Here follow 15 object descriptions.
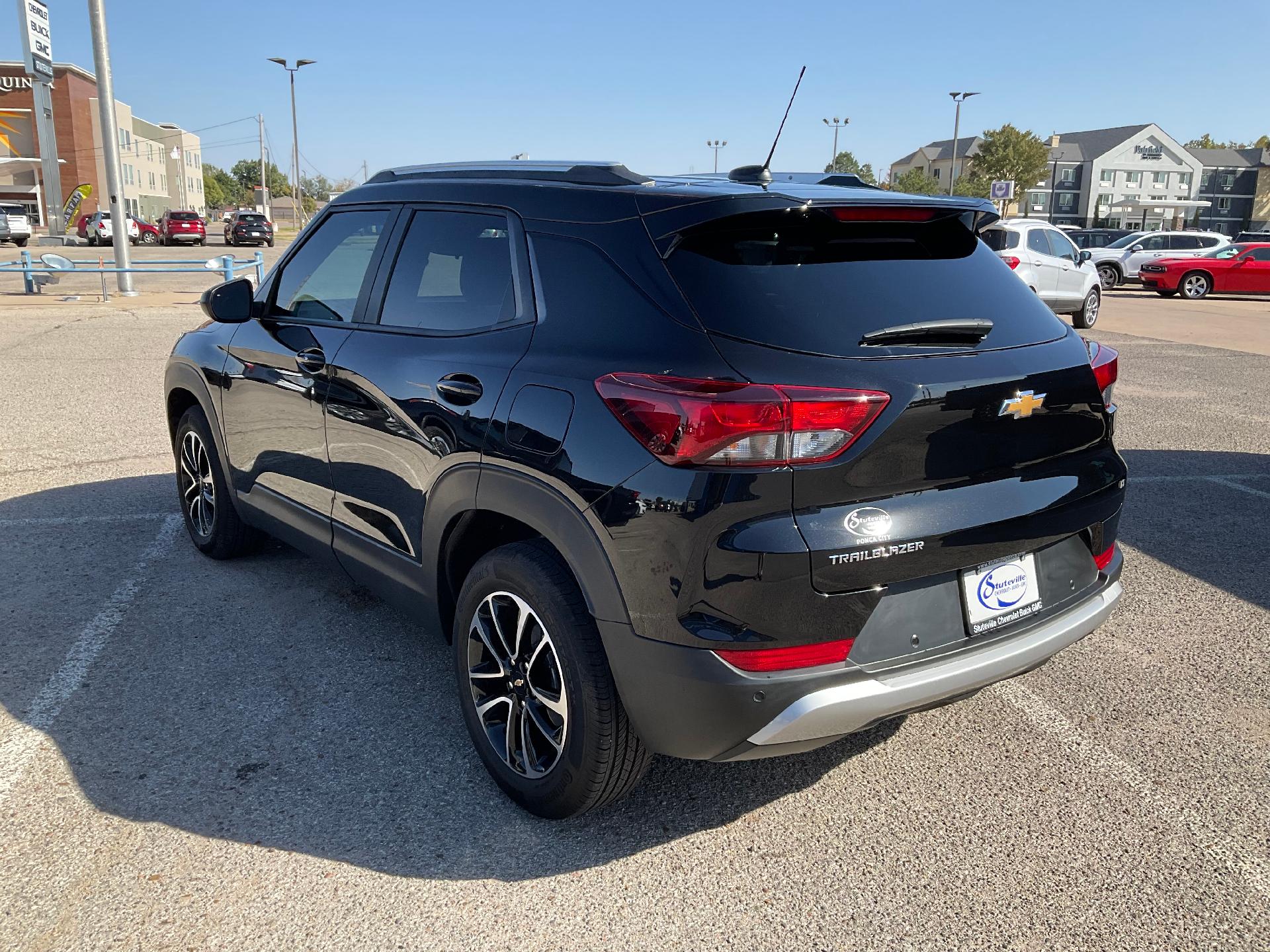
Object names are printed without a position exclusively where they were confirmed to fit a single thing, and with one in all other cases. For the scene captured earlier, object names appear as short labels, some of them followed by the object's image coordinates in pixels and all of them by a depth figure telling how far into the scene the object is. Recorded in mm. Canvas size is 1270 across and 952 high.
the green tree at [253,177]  147000
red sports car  26734
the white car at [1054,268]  16594
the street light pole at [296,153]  50500
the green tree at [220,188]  141250
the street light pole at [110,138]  18484
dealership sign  39625
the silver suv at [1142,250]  27516
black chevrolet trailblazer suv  2312
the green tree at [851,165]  99838
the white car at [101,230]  46250
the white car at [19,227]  44750
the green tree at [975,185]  75938
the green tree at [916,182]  81188
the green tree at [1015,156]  75188
